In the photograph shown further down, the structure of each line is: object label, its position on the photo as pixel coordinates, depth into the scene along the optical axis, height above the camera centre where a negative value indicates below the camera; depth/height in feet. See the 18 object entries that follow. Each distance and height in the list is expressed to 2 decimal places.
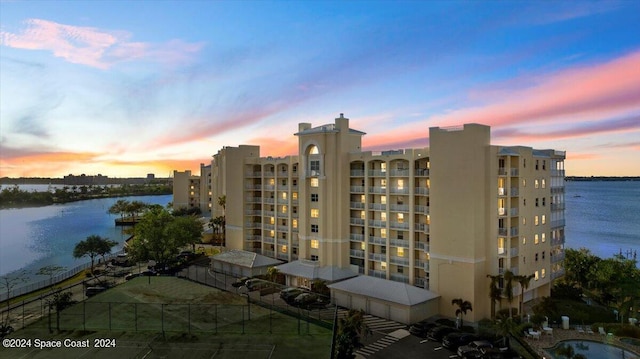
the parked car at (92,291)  159.60 -43.76
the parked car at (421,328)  116.06 -43.38
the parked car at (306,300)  142.20 -42.40
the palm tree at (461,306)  122.72 -38.70
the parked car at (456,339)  107.24 -43.07
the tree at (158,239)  194.80 -28.12
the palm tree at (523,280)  118.83 -29.87
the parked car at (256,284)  164.11 -42.42
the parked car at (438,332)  113.19 -43.29
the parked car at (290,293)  147.13 -41.92
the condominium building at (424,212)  129.70 -11.75
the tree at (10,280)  207.82 -54.63
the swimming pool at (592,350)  107.34 -47.20
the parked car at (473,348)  100.12 -43.05
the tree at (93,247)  210.34 -34.29
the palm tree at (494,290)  122.11 -33.53
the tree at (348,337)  94.99 -37.59
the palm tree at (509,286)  119.55 -31.55
